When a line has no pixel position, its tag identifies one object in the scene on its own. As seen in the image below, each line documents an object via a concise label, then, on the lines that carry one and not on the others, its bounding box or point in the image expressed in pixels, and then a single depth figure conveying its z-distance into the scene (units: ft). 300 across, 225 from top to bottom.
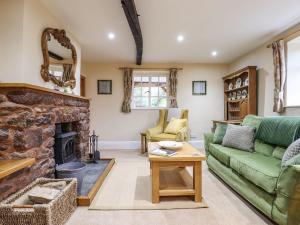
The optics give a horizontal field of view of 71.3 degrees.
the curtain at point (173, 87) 18.45
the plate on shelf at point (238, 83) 15.99
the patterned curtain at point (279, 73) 11.34
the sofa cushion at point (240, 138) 9.66
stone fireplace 6.68
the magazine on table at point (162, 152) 7.93
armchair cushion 15.51
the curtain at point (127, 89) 18.30
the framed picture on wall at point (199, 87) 18.94
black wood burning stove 9.82
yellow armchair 14.48
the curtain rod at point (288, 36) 10.39
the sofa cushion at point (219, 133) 11.28
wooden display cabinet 14.17
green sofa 5.37
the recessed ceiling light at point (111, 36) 11.93
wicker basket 5.52
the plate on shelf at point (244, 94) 15.14
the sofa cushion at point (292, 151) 6.37
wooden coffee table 7.64
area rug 7.42
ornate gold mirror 8.84
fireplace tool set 12.93
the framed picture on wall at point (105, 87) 18.62
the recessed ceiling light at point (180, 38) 12.33
